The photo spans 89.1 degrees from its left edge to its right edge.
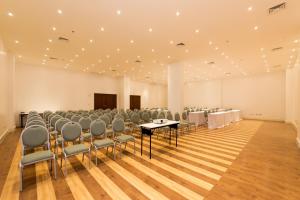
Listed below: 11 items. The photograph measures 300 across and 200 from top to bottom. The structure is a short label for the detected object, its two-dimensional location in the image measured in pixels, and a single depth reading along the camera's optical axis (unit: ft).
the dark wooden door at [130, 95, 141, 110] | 62.64
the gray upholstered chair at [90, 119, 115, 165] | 13.96
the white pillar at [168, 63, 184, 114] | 32.60
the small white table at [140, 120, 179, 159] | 15.15
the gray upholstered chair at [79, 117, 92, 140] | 18.43
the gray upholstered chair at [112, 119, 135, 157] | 15.87
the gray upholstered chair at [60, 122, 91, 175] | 11.71
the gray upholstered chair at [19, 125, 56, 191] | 10.09
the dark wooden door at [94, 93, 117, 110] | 49.37
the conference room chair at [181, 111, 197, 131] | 29.50
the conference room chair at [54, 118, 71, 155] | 16.55
